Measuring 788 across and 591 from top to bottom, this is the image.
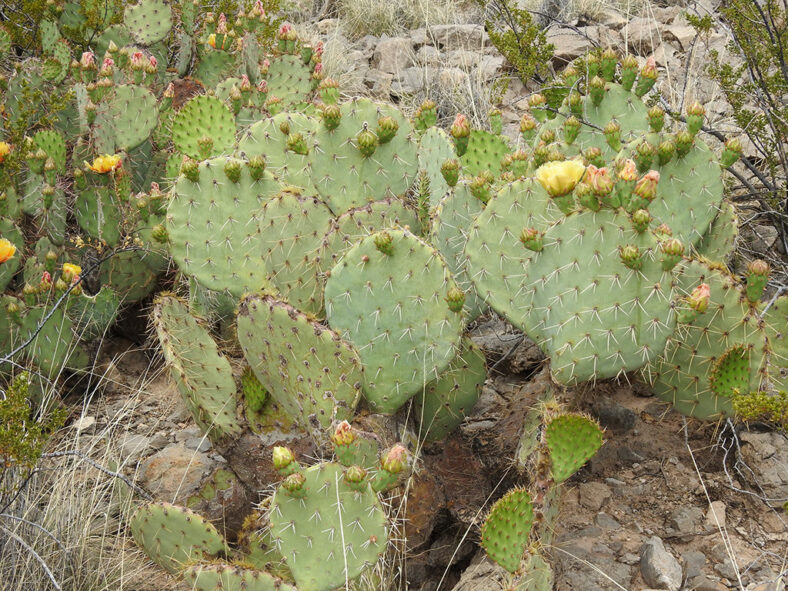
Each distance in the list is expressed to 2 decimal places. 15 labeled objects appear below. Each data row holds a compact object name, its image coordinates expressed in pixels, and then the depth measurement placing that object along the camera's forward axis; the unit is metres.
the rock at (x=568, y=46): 5.71
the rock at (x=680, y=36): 5.79
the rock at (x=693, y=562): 2.20
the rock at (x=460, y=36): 6.31
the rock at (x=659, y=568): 2.16
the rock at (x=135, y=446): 3.01
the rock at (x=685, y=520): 2.34
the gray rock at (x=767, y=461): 2.44
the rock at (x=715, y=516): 2.34
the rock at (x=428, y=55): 5.97
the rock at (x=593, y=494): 2.48
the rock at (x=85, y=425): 2.87
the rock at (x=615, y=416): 2.72
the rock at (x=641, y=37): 5.79
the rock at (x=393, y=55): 6.21
